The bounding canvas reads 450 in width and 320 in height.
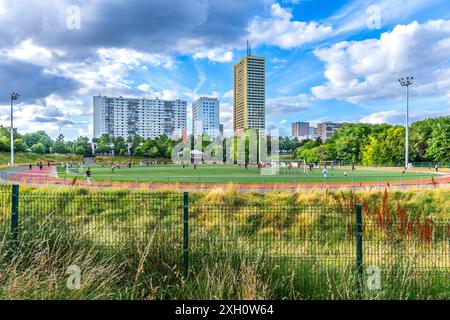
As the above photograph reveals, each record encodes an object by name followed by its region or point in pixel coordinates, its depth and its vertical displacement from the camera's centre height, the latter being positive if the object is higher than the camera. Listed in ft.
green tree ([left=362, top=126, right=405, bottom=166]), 252.42 +5.79
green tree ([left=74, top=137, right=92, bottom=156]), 398.93 +14.97
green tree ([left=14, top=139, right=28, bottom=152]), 352.90 +13.53
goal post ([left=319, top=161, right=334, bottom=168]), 292.08 -5.35
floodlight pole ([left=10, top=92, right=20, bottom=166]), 220.06 +43.05
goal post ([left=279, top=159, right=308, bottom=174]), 235.69 -6.68
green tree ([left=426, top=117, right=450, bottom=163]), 226.07 +9.75
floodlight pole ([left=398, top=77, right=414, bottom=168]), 204.95 +48.23
